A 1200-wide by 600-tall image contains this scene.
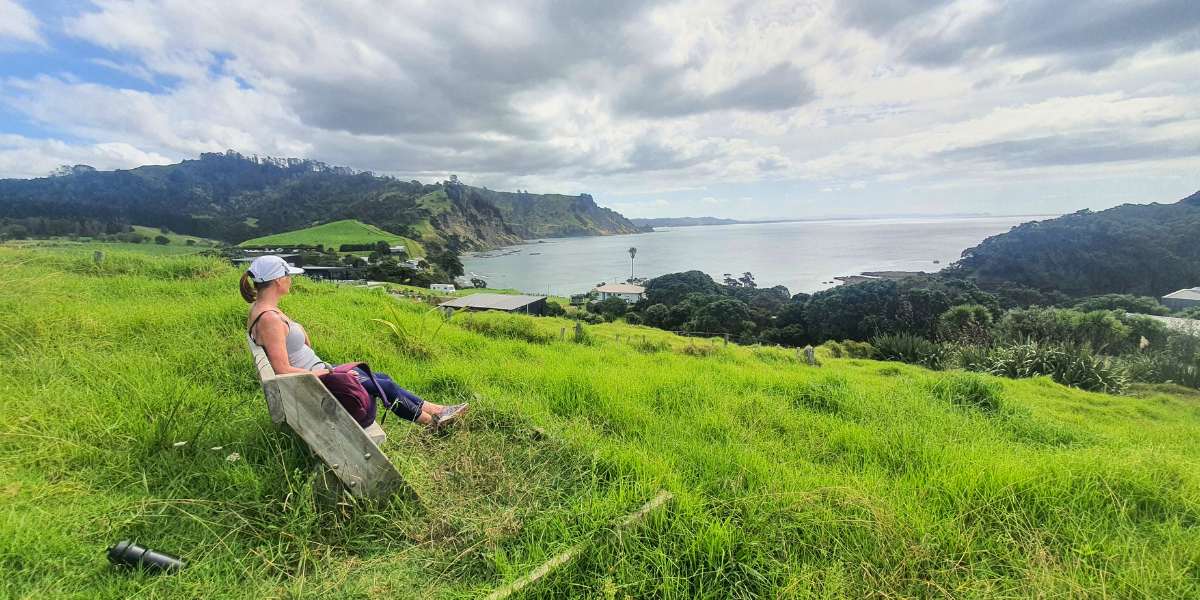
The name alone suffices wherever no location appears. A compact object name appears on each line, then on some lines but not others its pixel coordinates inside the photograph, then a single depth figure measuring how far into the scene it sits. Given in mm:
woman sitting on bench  2822
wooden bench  2256
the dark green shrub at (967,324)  23922
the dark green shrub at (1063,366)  10992
